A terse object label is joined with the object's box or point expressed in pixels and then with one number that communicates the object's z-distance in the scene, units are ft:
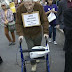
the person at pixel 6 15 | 14.83
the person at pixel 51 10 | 14.54
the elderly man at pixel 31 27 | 8.40
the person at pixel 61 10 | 10.80
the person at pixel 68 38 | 5.72
